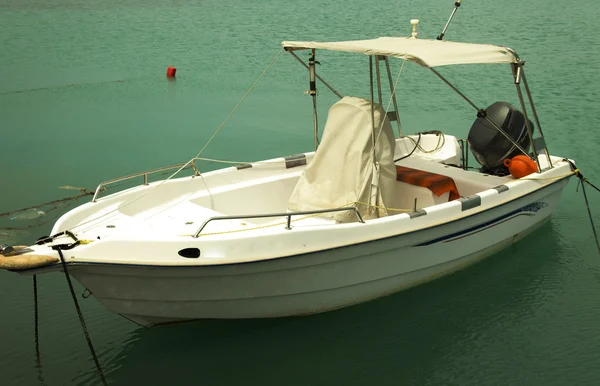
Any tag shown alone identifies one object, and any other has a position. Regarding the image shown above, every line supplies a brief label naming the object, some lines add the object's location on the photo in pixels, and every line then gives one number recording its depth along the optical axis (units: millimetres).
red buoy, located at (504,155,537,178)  7711
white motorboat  5699
